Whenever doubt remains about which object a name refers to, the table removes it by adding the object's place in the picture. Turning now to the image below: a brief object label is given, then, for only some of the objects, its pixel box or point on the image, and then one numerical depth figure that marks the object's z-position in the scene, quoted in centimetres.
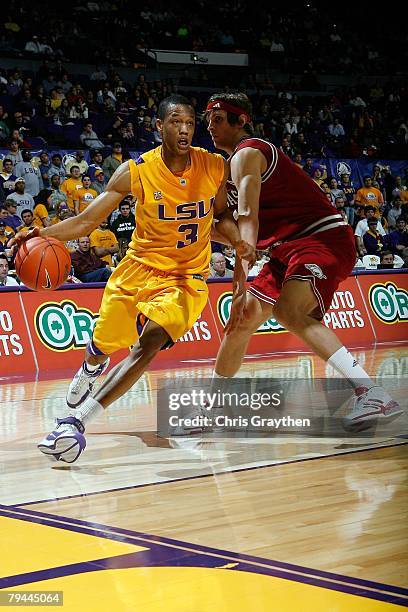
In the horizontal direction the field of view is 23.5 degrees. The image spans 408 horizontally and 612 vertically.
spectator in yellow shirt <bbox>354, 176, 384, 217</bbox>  1958
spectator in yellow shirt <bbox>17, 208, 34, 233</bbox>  1338
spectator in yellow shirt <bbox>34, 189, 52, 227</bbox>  1450
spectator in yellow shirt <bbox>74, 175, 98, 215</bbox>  1556
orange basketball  571
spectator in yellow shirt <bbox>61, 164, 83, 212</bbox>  1560
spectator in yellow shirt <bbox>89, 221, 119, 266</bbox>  1319
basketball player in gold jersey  558
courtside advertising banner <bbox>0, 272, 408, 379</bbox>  1023
